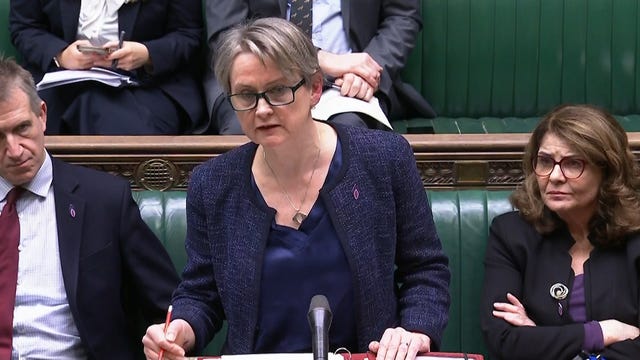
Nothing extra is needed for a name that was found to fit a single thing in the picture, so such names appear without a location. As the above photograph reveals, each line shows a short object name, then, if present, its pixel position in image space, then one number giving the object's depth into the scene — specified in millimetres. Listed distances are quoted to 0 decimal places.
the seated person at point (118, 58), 6969
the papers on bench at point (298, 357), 5351
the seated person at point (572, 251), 6060
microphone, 5083
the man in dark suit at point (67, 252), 5931
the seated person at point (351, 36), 6948
